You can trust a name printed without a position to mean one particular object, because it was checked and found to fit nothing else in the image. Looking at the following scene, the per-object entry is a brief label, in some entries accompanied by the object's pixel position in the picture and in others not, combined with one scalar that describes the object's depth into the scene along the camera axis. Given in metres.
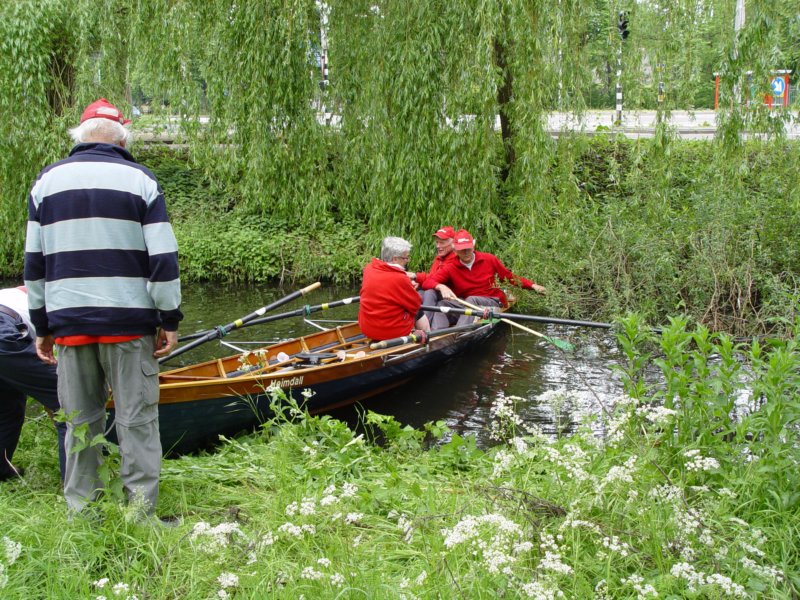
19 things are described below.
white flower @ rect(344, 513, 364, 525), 3.06
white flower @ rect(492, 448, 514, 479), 3.53
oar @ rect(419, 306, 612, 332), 7.20
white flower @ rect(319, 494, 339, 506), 3.09
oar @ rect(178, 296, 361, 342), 7.34
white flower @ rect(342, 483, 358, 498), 3.31
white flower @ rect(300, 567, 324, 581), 2.70
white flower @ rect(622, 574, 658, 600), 2.51
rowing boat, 5.18
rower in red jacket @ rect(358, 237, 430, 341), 6.87
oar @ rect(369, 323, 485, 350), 6.90
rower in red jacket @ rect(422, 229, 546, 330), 8.57
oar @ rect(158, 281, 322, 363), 6.37
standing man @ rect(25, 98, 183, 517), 3.22
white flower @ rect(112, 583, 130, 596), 2.57
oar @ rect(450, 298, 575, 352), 7.30
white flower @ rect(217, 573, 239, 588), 2.65
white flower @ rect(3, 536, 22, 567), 2.86
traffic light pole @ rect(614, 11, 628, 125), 7.91
